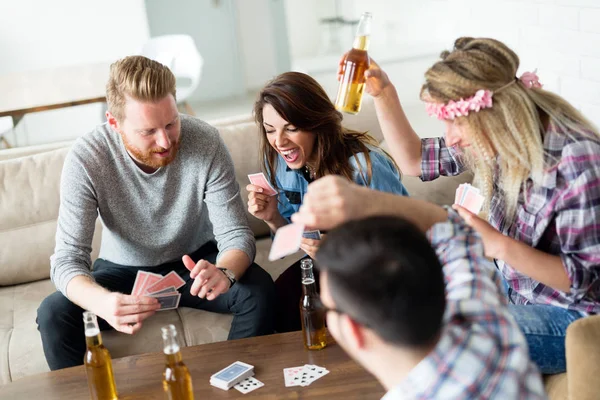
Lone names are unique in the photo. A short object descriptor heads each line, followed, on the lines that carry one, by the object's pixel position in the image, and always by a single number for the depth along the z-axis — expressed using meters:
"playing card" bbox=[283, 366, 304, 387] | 1.96
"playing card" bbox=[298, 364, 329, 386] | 1.96
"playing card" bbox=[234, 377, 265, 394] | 1.96
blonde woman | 1.87
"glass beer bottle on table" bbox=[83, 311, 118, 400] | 1.92
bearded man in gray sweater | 2.53
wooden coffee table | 1.92
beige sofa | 2.68
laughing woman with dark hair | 2.60
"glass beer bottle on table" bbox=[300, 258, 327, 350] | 2.13
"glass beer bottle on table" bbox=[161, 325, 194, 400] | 1.79
